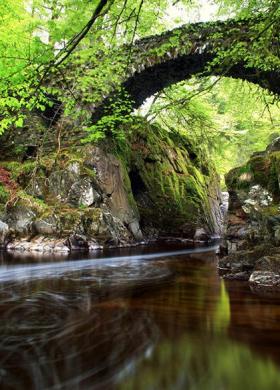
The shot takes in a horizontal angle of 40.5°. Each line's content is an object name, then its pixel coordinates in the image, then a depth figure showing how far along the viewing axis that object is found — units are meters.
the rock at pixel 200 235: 14.81
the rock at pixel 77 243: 9.78
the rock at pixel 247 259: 6.00
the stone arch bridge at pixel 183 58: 11.43
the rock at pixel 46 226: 9.70
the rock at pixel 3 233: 9.89
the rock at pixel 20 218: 9.91
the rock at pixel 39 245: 9.51
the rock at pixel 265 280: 5.14
